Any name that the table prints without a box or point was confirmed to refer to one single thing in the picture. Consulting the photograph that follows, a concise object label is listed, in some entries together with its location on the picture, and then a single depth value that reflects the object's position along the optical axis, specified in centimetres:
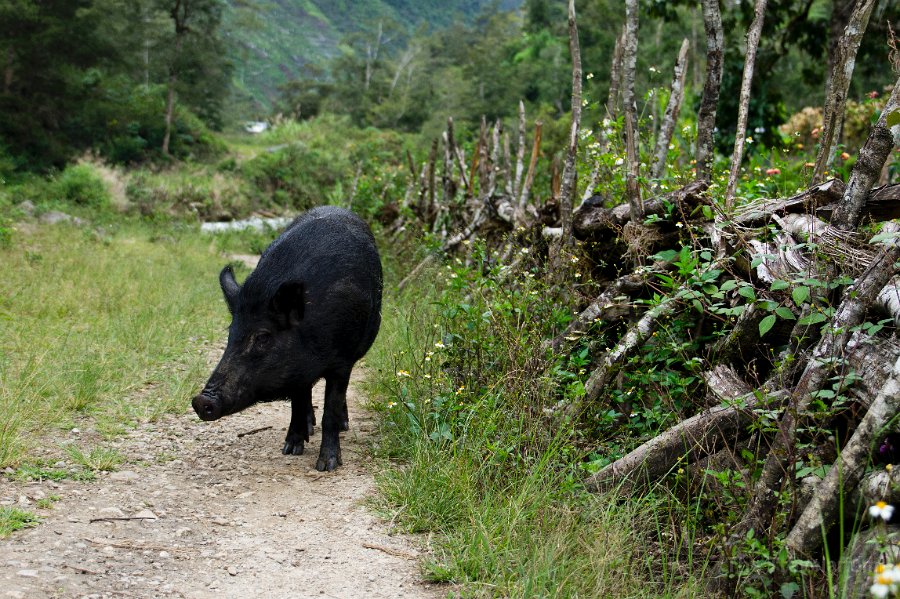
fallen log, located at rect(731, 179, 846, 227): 404
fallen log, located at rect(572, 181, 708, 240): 445
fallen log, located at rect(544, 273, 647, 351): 456
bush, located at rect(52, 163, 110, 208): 1582
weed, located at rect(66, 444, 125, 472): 443
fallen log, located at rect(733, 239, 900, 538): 308
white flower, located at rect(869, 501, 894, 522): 220
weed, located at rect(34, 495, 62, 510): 385
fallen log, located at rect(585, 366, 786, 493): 366
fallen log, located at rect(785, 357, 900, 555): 275
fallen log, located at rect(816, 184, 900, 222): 362
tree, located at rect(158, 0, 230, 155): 2462
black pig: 461
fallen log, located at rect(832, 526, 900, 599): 256
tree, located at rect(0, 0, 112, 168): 1706
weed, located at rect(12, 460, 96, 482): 413
